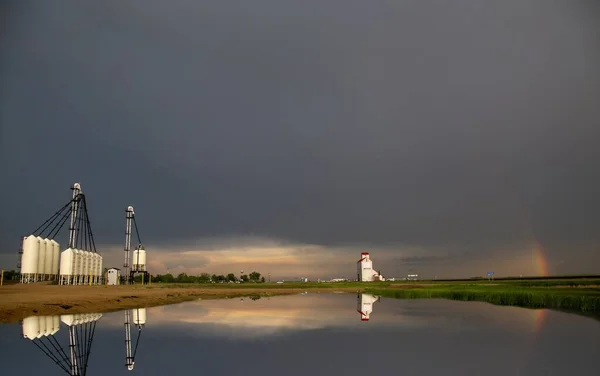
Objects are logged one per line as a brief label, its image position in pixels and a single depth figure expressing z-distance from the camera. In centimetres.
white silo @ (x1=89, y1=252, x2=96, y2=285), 9844
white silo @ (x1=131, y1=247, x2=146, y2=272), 11350
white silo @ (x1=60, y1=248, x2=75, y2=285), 8414
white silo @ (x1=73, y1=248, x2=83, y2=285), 8738
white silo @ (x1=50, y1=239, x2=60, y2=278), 8900
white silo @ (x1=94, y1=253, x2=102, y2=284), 10284
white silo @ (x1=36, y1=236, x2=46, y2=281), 8338
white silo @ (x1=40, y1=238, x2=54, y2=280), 8594
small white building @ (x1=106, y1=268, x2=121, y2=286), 10472
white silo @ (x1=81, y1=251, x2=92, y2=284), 9250
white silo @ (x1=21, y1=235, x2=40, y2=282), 8038
